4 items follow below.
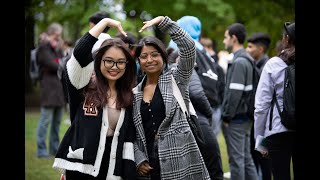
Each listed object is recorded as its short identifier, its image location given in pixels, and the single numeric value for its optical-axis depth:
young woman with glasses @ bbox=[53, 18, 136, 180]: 4.73
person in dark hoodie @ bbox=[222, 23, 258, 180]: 7.62
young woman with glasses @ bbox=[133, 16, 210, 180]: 4.91
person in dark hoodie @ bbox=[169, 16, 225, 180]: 6.37
